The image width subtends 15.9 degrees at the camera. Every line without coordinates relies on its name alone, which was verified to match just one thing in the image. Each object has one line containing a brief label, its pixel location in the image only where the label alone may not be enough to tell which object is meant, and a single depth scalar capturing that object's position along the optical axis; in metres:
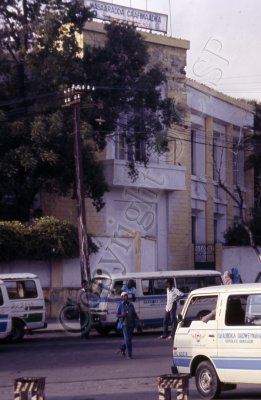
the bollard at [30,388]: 11.75
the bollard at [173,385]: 11.73
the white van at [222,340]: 15.02
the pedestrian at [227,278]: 26.06
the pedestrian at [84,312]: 29.56
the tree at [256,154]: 51.84
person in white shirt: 27.56
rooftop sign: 43.69
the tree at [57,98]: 36.94
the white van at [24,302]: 28.19
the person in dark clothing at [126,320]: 22.58
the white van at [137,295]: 30.03
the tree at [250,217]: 46.42
